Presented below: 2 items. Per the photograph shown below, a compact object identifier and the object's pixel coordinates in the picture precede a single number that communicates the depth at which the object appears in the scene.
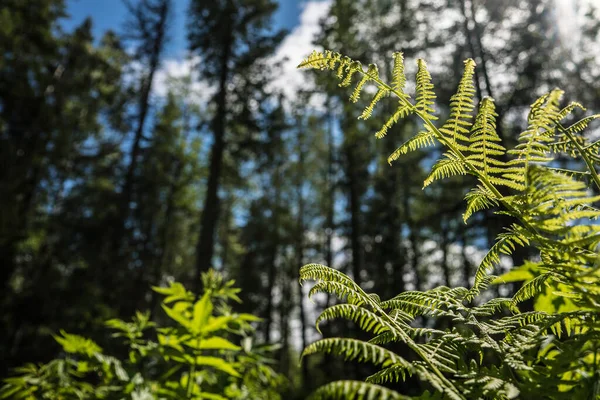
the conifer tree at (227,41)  12.31
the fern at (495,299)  0.85
